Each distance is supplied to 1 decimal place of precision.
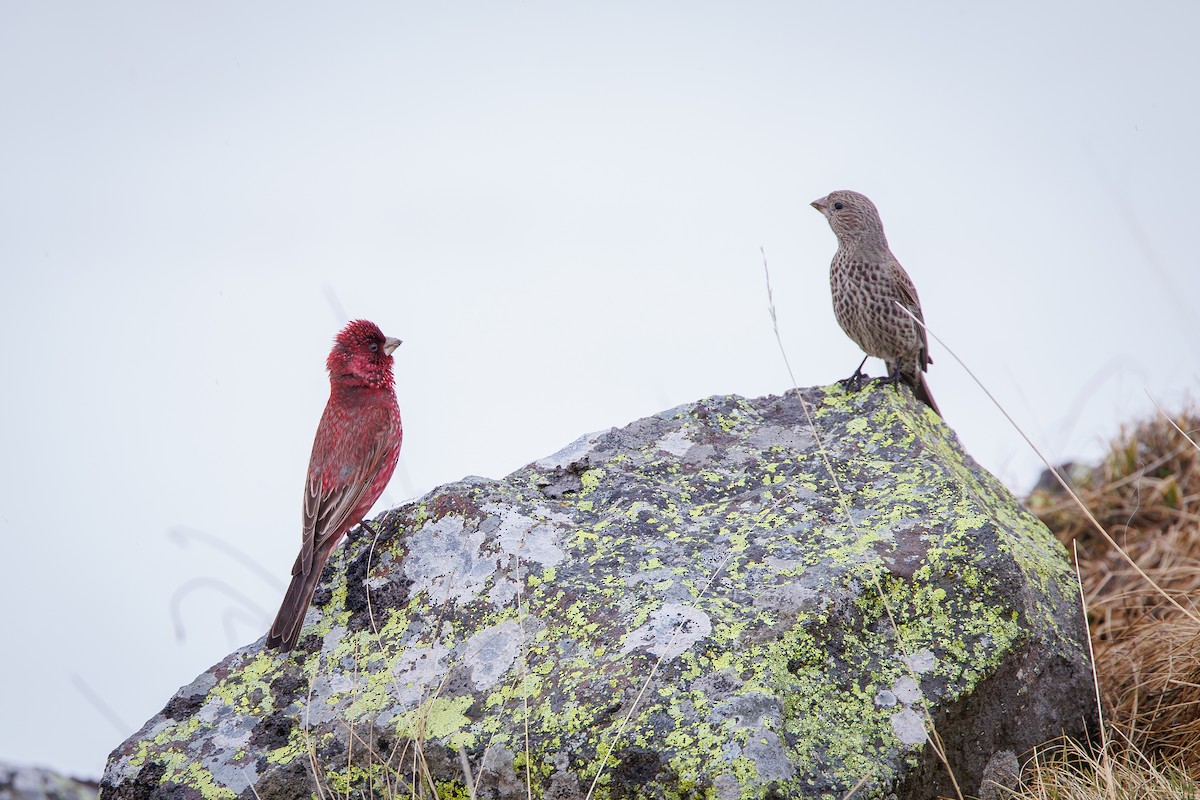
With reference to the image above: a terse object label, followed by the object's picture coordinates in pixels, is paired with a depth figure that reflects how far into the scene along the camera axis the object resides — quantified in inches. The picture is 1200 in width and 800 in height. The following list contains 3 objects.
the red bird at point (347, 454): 354.6
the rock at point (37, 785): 463.2
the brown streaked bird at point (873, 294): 481.4
